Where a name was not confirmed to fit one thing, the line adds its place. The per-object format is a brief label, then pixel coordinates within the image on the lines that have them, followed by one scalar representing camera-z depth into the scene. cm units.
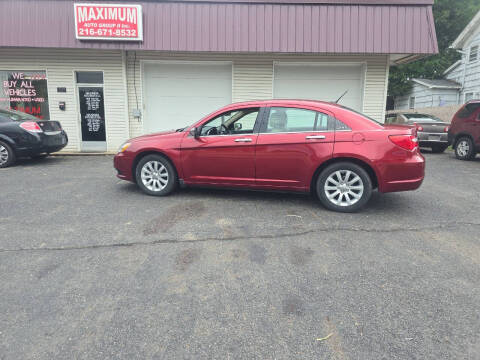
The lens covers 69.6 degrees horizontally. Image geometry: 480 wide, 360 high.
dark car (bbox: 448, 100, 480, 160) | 965
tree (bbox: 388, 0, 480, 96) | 2953
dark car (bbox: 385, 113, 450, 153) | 1156
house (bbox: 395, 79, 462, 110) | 2184
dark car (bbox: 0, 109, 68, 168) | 813
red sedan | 465
